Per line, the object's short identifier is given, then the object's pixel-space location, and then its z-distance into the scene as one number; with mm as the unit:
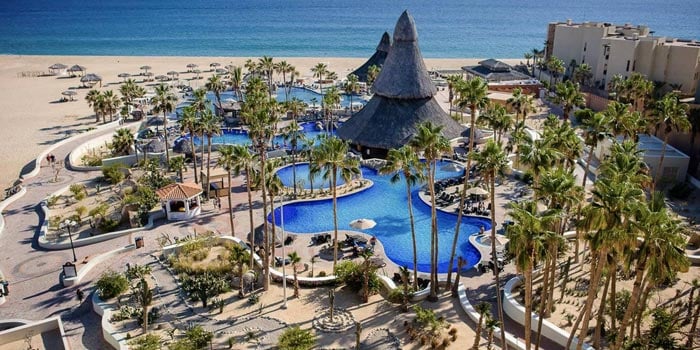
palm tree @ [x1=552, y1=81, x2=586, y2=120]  37750
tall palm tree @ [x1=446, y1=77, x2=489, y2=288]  26438
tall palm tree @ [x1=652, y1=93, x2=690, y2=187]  35250
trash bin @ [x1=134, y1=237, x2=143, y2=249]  31506
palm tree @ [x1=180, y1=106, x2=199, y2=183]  38500
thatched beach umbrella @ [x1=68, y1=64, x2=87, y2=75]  91131
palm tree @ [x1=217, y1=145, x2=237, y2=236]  27938
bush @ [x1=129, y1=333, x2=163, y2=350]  21703
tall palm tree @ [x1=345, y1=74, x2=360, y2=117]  61000
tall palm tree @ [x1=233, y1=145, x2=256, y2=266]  27656
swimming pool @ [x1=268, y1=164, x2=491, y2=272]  32688
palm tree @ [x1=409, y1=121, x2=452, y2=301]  24141
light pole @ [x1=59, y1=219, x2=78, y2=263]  35062
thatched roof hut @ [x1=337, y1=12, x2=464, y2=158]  48688
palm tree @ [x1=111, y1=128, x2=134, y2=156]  47656
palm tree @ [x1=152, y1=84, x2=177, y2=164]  45188
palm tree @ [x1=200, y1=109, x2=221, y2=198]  39156
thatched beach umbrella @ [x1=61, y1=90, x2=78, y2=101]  74062
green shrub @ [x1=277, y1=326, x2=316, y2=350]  21484
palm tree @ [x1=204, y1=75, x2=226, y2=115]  56906
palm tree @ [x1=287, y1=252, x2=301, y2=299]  26266
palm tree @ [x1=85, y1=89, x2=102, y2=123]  59000
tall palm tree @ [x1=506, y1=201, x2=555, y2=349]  17266
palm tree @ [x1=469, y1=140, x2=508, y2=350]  22047
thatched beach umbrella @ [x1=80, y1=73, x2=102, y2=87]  80250
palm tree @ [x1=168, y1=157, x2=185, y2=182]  43344
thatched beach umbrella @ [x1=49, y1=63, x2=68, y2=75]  94531
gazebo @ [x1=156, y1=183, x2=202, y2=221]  35875
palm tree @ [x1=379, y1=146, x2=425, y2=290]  24891
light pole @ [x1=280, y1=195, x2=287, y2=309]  25892
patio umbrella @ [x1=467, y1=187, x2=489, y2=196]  37062
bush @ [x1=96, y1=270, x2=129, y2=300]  26078
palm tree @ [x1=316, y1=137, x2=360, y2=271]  26922
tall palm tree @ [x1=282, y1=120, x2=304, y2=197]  42175
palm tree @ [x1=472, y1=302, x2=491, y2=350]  21719
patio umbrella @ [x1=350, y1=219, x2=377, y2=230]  32406
